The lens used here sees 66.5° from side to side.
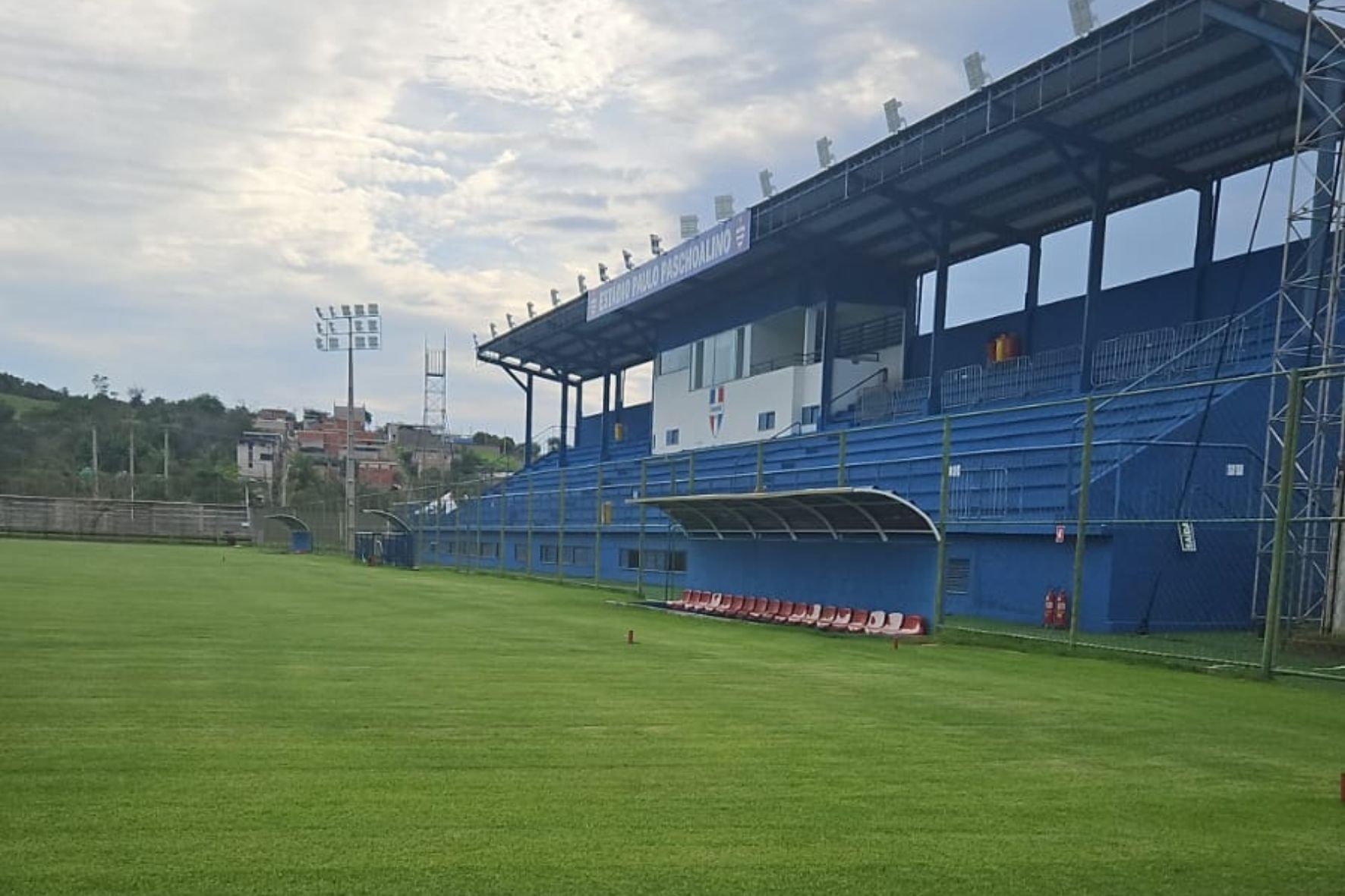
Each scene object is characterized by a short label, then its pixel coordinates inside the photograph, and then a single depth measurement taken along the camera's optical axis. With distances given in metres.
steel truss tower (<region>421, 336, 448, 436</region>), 88.25
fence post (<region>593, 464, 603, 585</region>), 26.93
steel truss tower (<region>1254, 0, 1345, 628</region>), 15.34
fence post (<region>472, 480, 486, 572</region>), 36.78
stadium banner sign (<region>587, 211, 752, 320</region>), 32.97
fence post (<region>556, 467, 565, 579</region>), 29.05
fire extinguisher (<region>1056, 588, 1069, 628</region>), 17.28
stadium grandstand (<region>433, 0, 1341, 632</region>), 17.20
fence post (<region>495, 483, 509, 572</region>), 35.69
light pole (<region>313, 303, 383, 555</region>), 63.06
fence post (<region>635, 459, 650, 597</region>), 24.38
